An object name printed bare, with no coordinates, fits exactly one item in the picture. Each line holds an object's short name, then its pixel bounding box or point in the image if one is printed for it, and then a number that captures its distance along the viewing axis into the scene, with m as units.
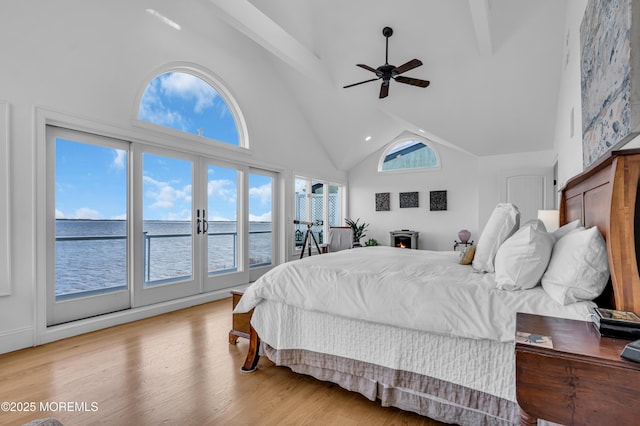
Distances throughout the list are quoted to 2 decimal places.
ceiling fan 3.67
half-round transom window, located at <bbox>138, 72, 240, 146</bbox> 3.86
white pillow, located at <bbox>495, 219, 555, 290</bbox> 1.57
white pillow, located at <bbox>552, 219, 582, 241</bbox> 1.77
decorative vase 6.30
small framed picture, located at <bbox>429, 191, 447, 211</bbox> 6.84
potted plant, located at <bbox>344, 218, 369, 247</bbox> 7.39
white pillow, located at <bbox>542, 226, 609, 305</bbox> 1.30
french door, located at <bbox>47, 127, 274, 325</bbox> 3.08
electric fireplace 6.91
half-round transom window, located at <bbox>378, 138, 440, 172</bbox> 7.07
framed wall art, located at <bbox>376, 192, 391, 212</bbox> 7.43
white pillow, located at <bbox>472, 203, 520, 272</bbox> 2.02
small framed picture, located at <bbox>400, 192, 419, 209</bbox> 7.14
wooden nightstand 0.86
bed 1.29
